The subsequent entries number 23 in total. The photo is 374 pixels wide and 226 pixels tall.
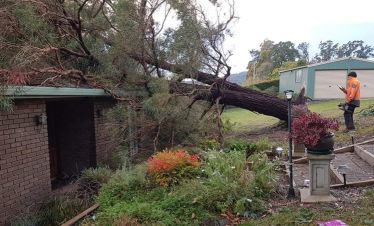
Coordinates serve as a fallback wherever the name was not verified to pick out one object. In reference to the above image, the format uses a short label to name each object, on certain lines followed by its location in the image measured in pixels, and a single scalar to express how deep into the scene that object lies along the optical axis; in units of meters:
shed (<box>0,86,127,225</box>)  6.32
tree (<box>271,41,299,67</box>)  68.44
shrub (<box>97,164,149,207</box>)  5.76
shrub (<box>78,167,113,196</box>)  7.49
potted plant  5.12
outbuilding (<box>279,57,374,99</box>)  30.73
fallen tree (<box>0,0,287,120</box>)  8.02
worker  9.93
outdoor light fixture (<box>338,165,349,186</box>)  6.48
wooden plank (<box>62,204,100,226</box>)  5.70
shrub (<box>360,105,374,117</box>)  14.21
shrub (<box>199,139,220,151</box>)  8.74
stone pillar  5.16
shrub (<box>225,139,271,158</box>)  8.69
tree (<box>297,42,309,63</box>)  82.17
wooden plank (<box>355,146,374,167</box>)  6.84
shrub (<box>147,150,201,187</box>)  5.92
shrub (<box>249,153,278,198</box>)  5.46
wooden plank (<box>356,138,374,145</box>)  8.42
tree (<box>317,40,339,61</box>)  88.81
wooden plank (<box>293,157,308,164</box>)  7.91
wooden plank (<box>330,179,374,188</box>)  5.64
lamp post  5.46
